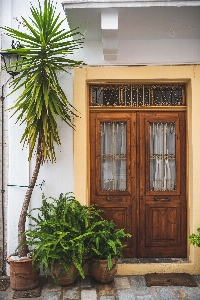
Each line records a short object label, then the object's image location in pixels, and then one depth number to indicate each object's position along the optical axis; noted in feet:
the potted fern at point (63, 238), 15.23
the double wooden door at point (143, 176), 18.48
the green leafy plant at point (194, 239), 15.70
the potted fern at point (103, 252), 15.90
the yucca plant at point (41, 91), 15.43
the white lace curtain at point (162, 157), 18.57
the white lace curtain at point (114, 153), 18.60
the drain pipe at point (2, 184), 17.83
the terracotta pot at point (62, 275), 15.67
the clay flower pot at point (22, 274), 16.06
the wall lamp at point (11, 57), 16.63
